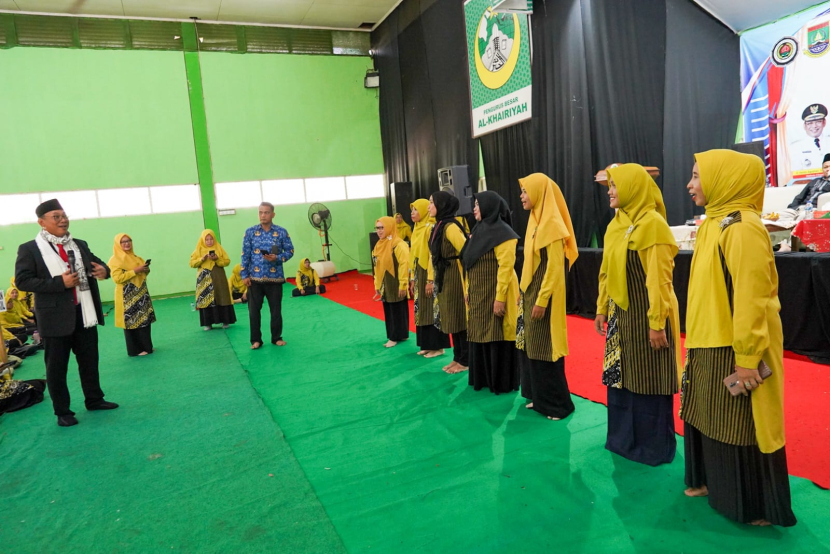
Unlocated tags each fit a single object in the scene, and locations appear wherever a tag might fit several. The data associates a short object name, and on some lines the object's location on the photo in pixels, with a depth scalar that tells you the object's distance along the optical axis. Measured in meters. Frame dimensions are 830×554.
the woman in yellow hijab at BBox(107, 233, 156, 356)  4.97
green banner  6.35
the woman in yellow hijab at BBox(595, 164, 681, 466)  2.13
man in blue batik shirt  4.89
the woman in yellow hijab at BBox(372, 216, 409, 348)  4.75
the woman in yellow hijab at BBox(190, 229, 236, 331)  5.81
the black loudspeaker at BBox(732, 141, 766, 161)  5.95
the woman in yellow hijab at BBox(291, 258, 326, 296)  8.51
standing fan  9.89
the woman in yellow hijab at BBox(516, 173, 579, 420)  2.68
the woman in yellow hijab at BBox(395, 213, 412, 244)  8.71
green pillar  9.36
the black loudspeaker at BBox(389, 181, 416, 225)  9.46
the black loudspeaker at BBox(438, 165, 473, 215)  7.48
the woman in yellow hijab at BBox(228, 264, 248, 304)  7.56
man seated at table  5.27
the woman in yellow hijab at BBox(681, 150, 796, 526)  1.64
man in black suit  3.20
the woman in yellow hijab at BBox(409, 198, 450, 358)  4.16
